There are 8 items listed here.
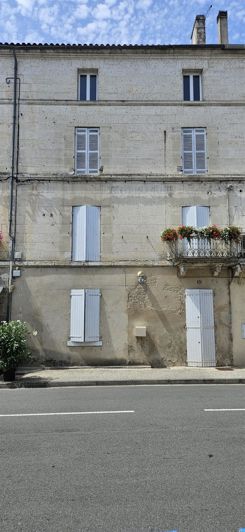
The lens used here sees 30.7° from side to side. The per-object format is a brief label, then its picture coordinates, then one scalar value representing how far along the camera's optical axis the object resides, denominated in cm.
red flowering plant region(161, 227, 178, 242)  1558
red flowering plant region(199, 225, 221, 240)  1535
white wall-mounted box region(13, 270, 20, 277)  1580
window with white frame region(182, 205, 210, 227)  1623
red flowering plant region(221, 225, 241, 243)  1544
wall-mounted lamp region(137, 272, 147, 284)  1577
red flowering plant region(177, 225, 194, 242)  1534
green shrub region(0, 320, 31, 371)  1206
